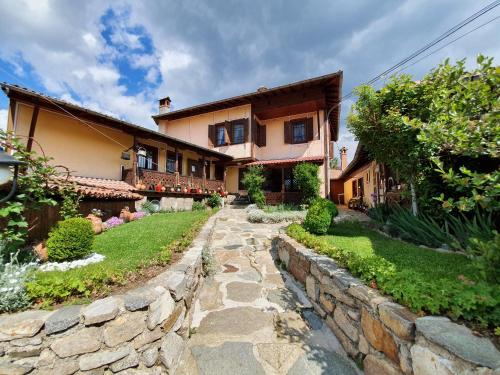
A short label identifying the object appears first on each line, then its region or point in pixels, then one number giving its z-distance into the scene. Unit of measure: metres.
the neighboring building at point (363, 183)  9.33
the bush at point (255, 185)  12.80
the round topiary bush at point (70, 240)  3.86
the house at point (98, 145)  8.15
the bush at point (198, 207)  12.88
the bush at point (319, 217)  5.83
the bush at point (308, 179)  12.12
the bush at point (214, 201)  13.81
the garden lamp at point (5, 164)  2.74
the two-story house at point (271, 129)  13.34
